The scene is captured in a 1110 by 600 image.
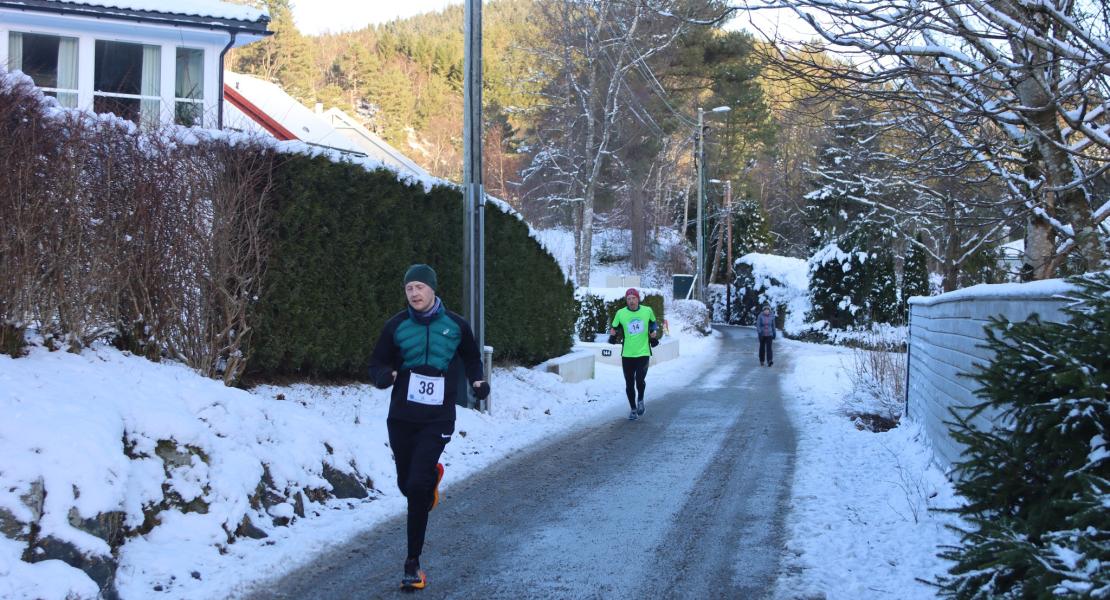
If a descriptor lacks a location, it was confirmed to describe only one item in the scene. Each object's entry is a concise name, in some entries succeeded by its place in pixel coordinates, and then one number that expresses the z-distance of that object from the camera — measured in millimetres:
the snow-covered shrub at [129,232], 6512
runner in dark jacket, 5465
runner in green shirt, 12992
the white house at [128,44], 17828
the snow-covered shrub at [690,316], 38781
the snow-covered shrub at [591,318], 29953
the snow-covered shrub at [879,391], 12992
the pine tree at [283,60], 62859
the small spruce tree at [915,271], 35844
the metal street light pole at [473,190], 11875
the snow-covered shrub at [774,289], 42438
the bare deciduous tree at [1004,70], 5562
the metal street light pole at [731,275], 51938
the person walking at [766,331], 24703
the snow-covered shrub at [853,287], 36344
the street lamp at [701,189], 36875
